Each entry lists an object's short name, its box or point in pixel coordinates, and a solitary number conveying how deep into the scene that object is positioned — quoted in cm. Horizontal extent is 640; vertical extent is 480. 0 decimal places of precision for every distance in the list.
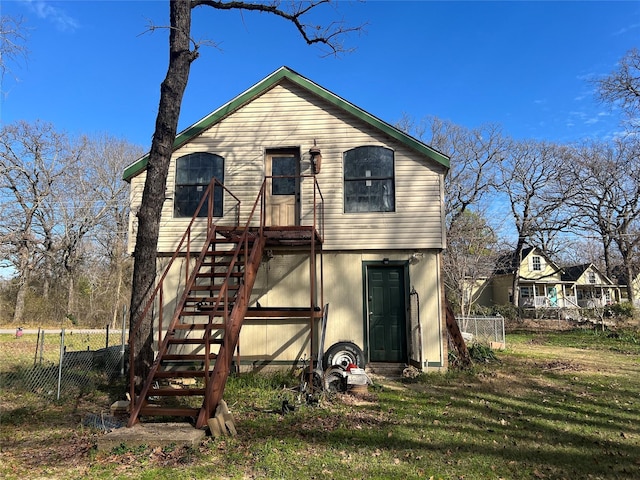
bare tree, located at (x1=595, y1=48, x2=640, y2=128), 2092
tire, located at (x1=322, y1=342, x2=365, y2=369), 929
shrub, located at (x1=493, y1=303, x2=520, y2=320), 2959
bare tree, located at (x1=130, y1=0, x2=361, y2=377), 751
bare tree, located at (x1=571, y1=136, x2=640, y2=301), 2950
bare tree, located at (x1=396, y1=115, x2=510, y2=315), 2314
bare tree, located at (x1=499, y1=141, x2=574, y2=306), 3191
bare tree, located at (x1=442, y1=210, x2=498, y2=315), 2211
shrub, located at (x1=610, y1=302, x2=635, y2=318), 2408
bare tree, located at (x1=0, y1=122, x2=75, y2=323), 2677
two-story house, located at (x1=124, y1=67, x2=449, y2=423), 974
